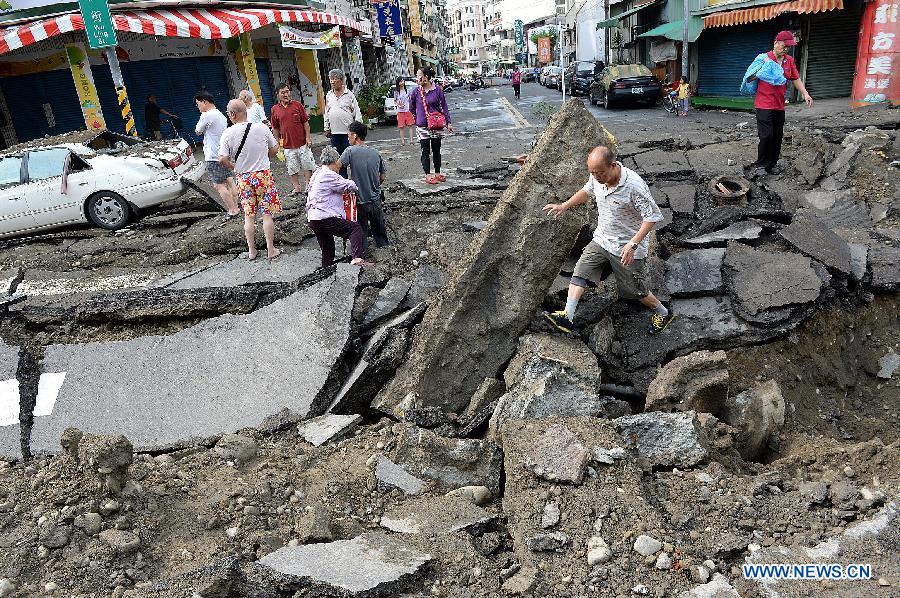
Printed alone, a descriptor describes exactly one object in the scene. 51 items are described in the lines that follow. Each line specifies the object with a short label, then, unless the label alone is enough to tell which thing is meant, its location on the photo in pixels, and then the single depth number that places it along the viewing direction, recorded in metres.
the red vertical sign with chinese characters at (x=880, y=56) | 15.23
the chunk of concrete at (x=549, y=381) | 3.79
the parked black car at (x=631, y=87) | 21.59
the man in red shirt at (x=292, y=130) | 9.48
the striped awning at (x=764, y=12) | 16.12
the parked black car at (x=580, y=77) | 27.92
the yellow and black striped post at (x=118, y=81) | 13.36
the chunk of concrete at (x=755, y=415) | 4.01
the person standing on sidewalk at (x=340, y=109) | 9.51
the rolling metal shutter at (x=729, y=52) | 20.12
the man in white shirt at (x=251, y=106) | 8.86
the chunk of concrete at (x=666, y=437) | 3.45
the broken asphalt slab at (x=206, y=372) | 4.55
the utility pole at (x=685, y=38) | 21.02
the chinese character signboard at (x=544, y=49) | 35.62
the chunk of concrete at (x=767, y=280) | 4.89
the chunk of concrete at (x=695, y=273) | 5.18
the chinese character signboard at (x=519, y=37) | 98.12
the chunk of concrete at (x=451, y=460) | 3.61
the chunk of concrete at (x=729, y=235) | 5.86
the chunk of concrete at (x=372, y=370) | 4.59
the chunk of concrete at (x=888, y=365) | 4.94
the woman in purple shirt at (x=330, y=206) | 6.11
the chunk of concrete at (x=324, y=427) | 4.18
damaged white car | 9.11
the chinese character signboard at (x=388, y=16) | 32.78
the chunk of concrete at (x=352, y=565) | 2.69
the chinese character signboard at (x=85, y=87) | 15.82
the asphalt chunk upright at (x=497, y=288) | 4.66
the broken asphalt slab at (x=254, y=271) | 6.48
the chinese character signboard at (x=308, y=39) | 18.64
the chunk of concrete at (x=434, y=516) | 3.17
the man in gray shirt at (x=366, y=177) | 6.79
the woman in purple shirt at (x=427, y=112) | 9.77
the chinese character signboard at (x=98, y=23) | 11.84
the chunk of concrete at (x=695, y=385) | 4.05
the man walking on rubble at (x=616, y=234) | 4.38
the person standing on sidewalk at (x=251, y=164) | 6.59
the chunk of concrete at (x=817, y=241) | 5.23
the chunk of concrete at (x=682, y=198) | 7.04
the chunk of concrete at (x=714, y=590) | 2.52
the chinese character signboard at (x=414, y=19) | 52.35
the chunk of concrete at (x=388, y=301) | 5.25
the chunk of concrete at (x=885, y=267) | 5.18
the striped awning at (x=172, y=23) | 14.03
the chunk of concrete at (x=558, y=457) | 3.17
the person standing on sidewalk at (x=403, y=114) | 16.47
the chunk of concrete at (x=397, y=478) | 3.56
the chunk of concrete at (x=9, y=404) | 4.32
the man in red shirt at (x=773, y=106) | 7.85
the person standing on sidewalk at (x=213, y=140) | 8.66
